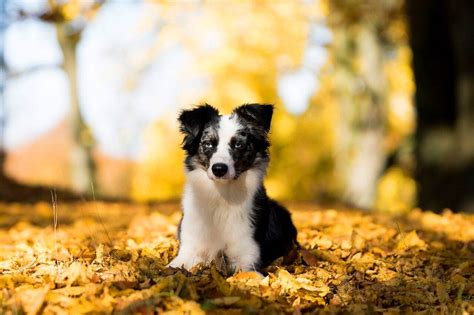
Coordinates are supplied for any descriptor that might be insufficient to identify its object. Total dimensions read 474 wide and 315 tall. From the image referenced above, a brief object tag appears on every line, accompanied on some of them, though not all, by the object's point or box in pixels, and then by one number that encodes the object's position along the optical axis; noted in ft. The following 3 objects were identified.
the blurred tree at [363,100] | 61.96
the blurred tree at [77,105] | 65.36
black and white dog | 16.57
